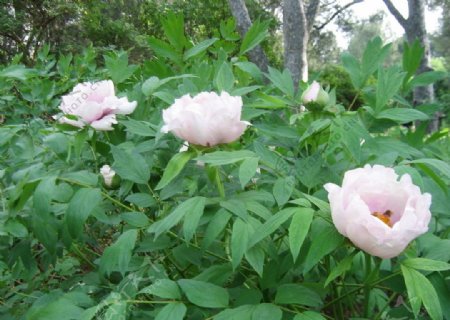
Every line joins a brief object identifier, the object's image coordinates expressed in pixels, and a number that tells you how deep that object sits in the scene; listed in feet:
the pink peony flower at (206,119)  3.11
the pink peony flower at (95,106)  3.80
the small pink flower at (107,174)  3.84
